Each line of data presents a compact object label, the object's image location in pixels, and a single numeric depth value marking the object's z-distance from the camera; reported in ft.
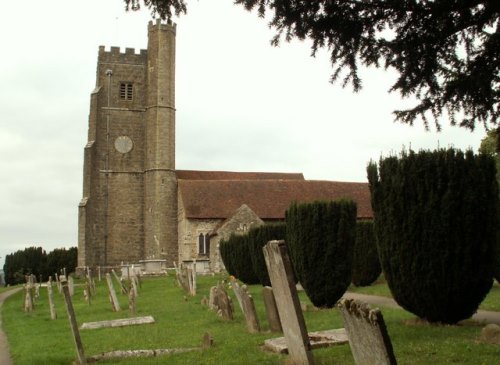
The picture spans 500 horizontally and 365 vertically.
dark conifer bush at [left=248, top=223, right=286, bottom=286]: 68.95
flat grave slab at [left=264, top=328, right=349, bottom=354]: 25.66
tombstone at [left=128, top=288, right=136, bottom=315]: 48.65
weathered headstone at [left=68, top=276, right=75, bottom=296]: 75.51
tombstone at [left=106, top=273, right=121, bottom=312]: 52.97
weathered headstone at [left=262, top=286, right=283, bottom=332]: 32.40
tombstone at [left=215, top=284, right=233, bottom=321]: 39.09
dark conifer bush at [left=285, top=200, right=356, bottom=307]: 44.21
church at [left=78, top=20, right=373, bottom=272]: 127.34
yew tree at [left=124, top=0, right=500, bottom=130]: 18.40
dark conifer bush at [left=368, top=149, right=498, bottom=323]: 30.07
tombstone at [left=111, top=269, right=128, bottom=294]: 70.72
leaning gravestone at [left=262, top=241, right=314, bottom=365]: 19.98
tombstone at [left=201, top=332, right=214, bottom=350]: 28.17
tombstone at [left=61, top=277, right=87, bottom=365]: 27.17
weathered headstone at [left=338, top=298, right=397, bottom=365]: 13.34
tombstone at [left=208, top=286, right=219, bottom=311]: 45.09
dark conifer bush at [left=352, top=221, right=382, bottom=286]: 67.36
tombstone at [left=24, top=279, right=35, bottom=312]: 62.69
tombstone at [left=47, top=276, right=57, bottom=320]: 51.75
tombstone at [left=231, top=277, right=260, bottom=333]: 32.76
